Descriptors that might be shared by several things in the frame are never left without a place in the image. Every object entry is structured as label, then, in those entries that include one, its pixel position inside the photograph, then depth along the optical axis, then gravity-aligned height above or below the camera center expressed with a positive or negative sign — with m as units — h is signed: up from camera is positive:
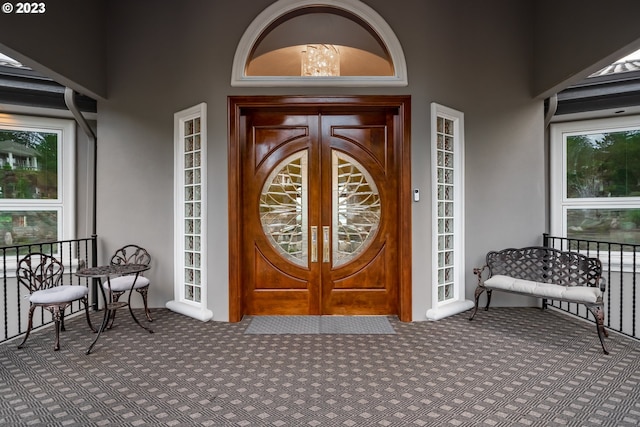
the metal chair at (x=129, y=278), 3.77 -0.69
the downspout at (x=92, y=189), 4.38 +0.32
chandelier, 4.12 +1.76
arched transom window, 3.94 +1.89
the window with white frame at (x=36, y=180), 4.80 +0.48
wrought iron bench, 3.31 -0.69
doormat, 3.63 -1.17
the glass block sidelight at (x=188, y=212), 4.14 +0.03
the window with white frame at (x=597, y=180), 4.95 +0.46
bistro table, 3.32 -0.54
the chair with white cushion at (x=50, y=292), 3.21 -0.72
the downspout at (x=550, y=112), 4.27 +1.24
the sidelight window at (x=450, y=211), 4.12 +0.03
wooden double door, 4.16 +0.01
